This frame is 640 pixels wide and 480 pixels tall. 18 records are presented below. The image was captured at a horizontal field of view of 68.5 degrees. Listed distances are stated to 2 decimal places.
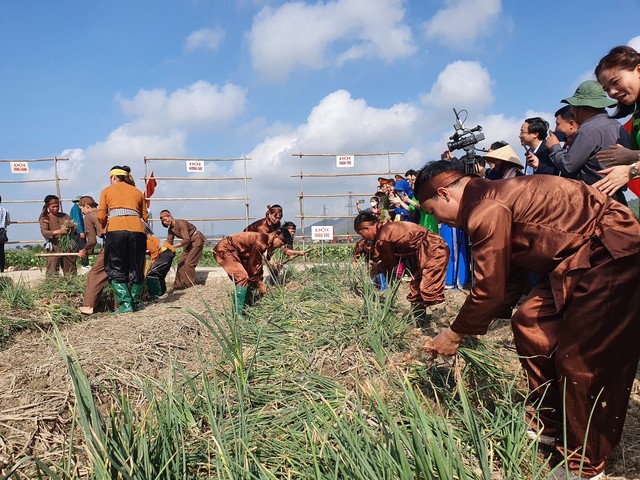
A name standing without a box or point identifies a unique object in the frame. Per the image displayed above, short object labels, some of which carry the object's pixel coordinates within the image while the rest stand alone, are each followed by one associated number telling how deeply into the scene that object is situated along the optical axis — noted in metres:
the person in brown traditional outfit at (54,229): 7.30
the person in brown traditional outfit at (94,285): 5.36
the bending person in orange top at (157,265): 6.63
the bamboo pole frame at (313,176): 12.03
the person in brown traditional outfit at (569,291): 1.85
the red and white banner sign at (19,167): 11.96
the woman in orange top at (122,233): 5.14
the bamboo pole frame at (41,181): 11.71
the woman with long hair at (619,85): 2.27
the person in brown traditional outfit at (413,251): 4.07
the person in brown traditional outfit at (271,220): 5.75
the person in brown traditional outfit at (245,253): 5.27
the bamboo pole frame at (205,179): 11.20
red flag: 11.20
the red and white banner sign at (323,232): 6.82
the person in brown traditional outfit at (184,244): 7.50
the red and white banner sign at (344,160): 12.15
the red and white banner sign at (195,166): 11.29
